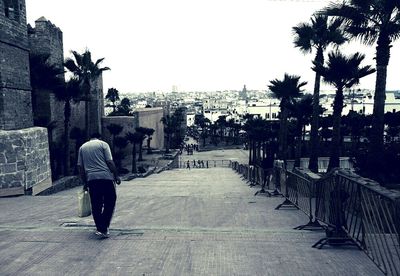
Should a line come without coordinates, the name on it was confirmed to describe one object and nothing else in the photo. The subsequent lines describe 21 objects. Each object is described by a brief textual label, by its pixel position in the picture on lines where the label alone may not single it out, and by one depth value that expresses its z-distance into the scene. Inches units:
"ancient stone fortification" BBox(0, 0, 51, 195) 358.9
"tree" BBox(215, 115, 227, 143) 3520.2
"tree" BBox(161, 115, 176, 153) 2768.5
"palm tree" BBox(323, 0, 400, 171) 488.4
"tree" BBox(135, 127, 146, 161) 1851.1
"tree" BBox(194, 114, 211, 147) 3681.1
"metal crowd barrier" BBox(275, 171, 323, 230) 230.5
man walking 207.8
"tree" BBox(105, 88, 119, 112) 3831.2
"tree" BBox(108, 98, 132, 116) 2920.8
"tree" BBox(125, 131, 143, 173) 1647.1
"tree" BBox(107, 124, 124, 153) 1714.4
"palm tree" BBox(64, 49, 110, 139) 1191.6
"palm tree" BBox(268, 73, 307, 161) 1121.2
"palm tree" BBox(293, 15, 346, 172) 800.6
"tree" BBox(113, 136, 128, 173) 1445.4
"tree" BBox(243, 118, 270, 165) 1421.9
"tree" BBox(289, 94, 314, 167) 1251.0
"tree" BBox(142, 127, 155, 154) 1927.9
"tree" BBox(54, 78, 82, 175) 1021.8
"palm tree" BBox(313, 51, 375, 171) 634.2
